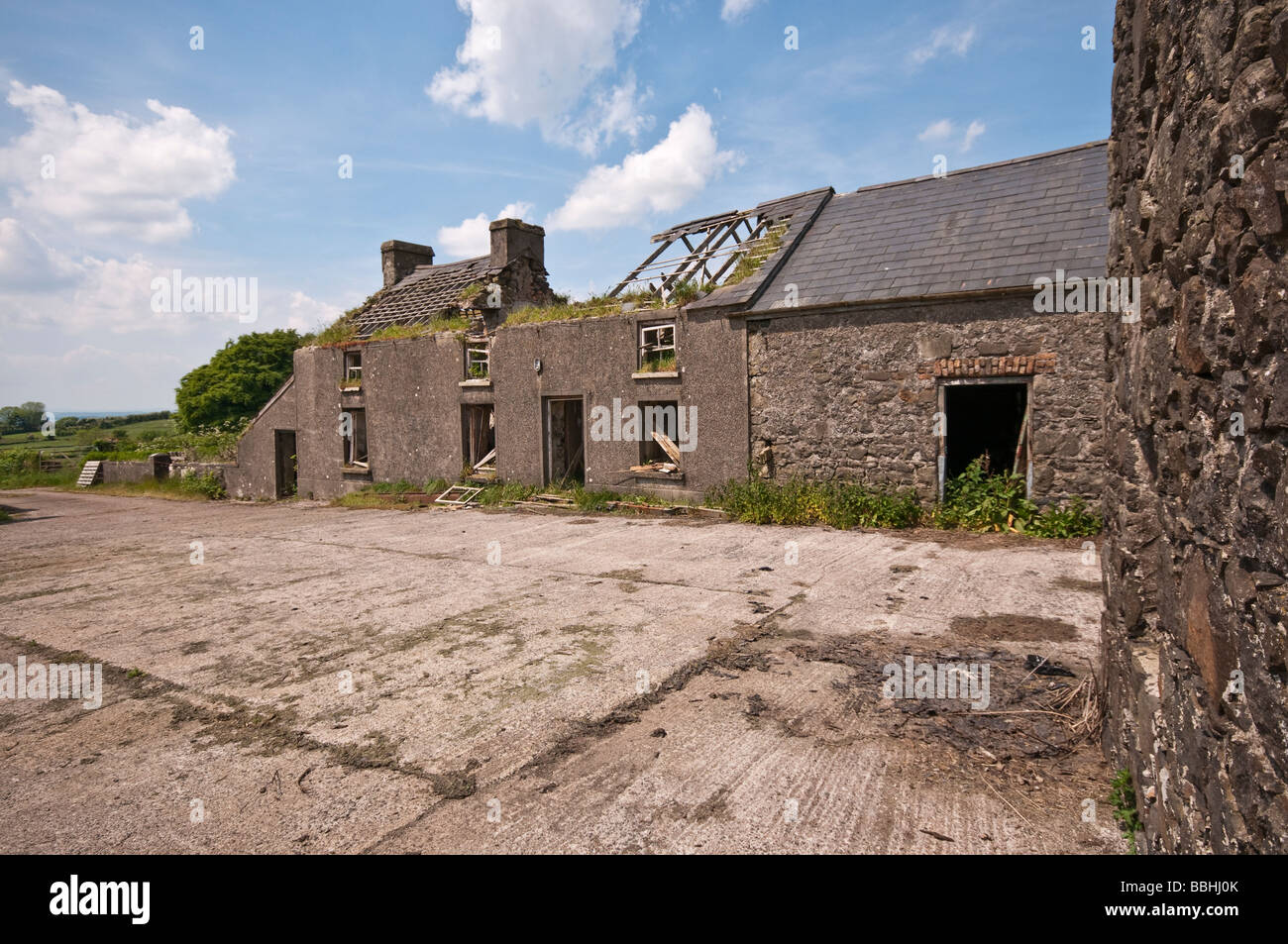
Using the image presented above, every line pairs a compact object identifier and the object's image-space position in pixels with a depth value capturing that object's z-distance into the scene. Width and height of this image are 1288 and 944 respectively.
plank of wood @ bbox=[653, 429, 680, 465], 14.02
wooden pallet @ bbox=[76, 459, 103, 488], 27.77
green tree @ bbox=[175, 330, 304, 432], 47.94
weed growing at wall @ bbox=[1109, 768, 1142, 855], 3.22
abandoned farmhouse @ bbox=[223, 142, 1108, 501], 10.65
